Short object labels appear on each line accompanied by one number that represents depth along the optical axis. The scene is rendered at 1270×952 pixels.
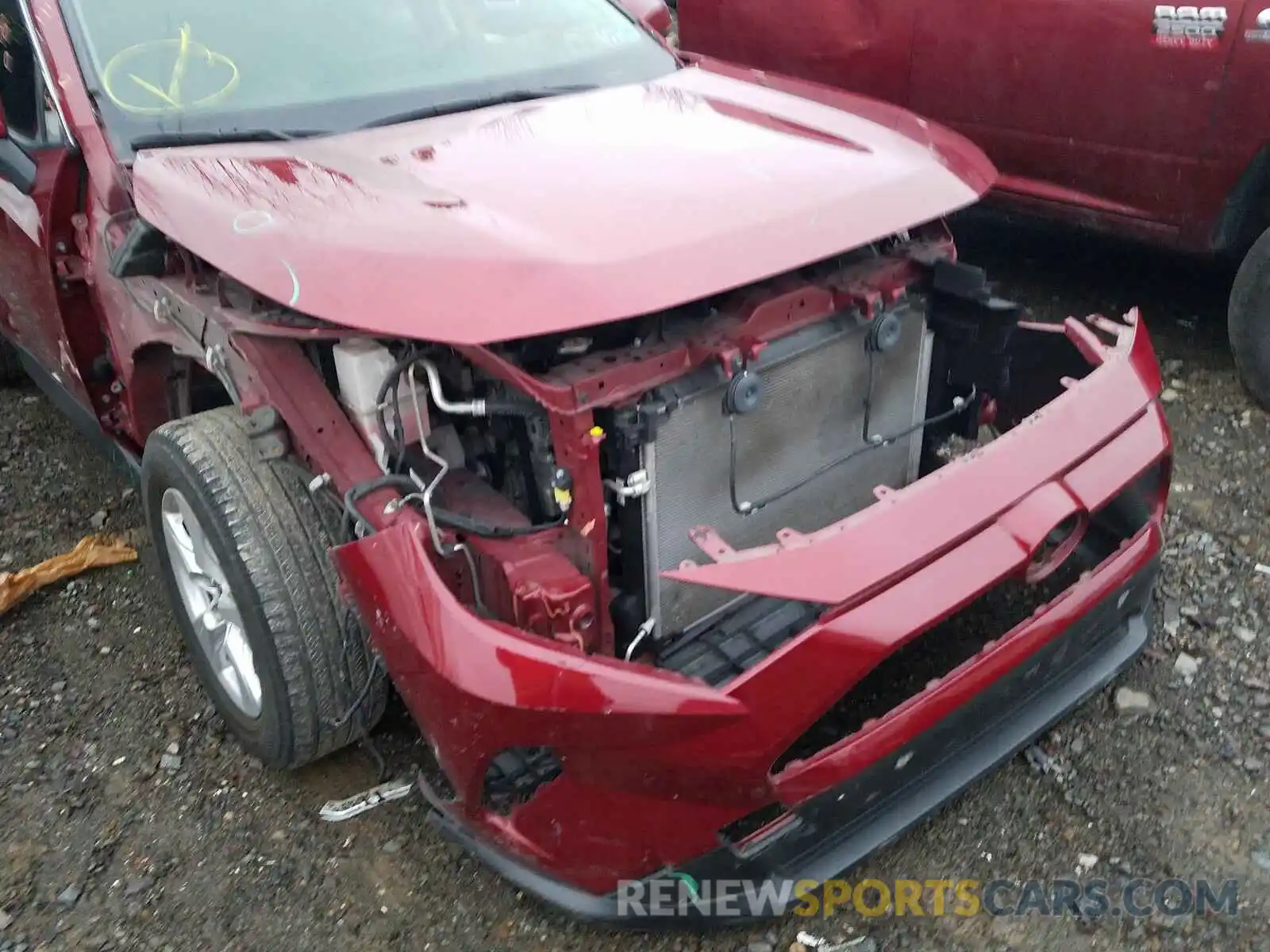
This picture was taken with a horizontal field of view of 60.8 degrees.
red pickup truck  3.48
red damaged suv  1.79
